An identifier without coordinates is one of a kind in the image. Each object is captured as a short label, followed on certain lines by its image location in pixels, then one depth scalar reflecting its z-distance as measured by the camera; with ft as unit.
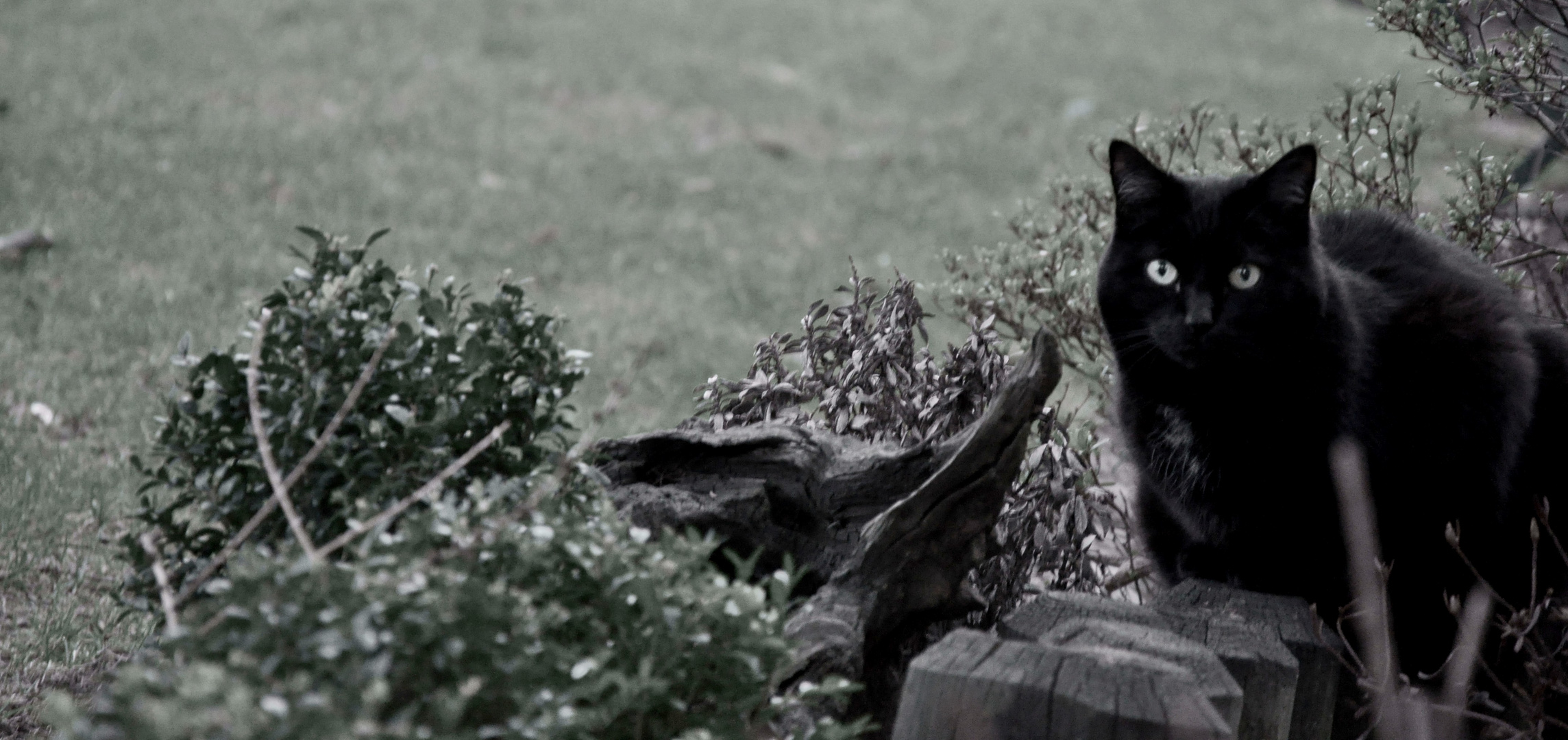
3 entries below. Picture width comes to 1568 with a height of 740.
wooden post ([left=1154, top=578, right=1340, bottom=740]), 19.45
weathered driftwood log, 19.31
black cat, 19.63
